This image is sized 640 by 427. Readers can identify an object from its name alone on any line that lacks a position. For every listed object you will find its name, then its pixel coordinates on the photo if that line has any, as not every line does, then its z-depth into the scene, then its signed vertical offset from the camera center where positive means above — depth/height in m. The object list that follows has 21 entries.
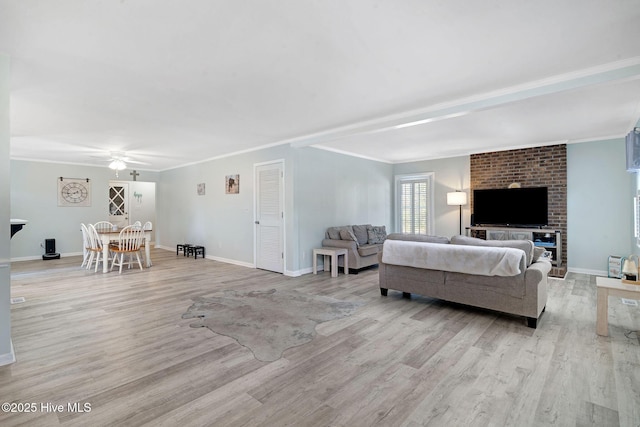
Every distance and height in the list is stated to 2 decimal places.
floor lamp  6.73 +0.26
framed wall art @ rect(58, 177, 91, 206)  7.87 +0.51
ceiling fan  6.42 +1.18
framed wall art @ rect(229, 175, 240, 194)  6.74 +0.59
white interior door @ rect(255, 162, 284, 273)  5.86 -0.11
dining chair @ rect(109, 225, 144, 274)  5.99 -0.57
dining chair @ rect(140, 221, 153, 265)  6.52 -0.34
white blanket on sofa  3.17 -0.52
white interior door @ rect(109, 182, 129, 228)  9.52 +0.26
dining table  5.93 -0.53
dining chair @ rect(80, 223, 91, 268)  6.44 -0.65
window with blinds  7.64 +0.18
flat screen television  5.95 +0.06
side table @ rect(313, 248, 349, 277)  5.52 -0.85
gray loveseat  5.75 -0.60
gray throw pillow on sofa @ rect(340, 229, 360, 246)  5.88 -0.45
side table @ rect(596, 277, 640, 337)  2.87 -0.78
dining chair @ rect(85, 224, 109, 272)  6.16 -0.63
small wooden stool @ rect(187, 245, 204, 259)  7.69 -0.95
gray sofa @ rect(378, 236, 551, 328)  3.14 -0.81
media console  5.57 -0.50
